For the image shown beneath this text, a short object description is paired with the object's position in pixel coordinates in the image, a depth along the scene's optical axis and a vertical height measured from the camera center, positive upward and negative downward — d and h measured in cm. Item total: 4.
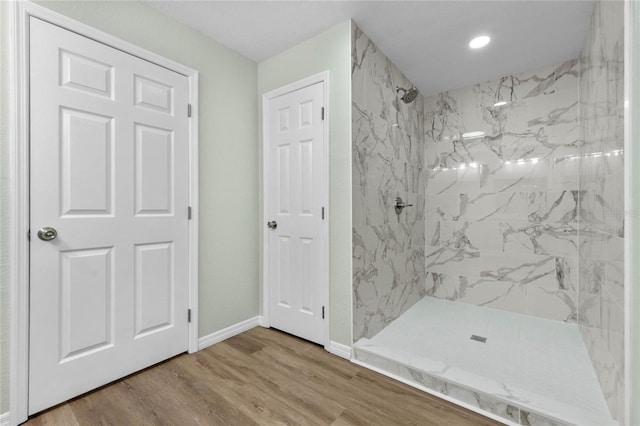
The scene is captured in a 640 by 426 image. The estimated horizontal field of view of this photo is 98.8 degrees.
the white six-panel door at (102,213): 149 -1
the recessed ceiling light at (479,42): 223 +142
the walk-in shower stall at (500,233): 150 -19
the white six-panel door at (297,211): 223 +1
